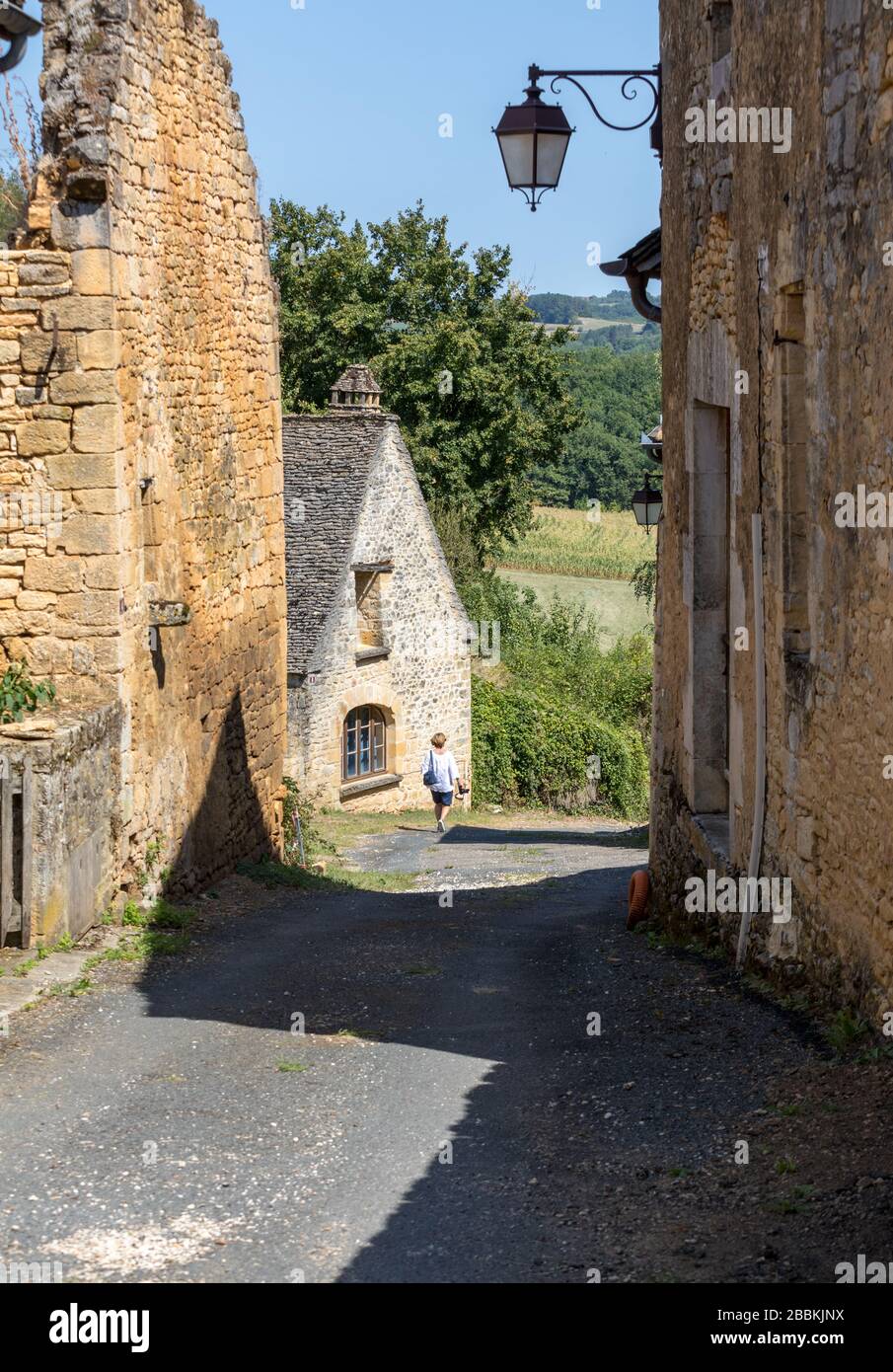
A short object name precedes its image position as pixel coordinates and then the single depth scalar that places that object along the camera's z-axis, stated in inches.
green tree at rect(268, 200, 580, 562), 1555.1
